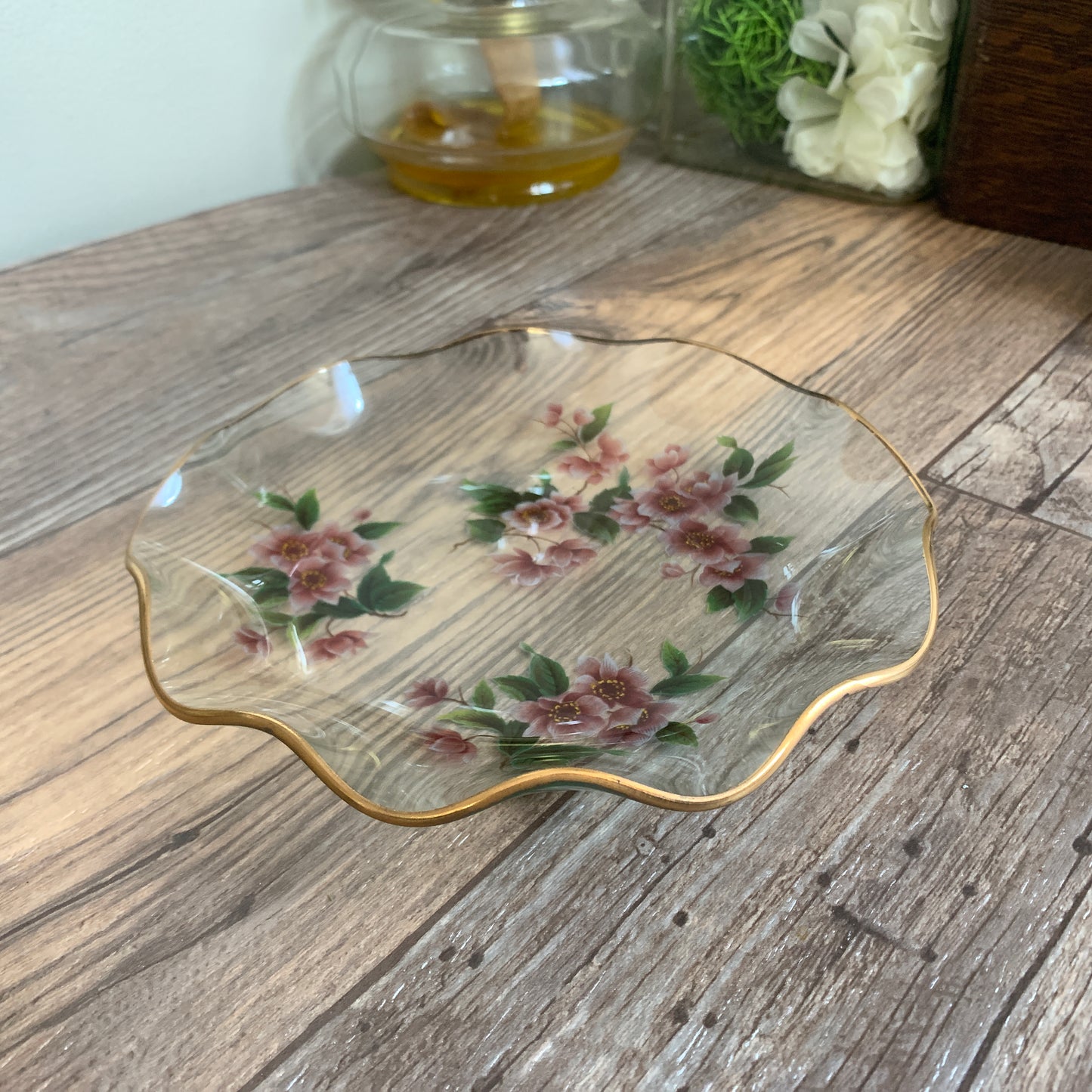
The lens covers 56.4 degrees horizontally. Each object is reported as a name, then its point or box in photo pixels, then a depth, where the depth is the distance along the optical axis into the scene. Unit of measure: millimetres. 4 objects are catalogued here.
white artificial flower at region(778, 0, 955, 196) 647
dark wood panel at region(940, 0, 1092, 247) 597
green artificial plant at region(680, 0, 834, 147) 681
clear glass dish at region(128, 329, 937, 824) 336
